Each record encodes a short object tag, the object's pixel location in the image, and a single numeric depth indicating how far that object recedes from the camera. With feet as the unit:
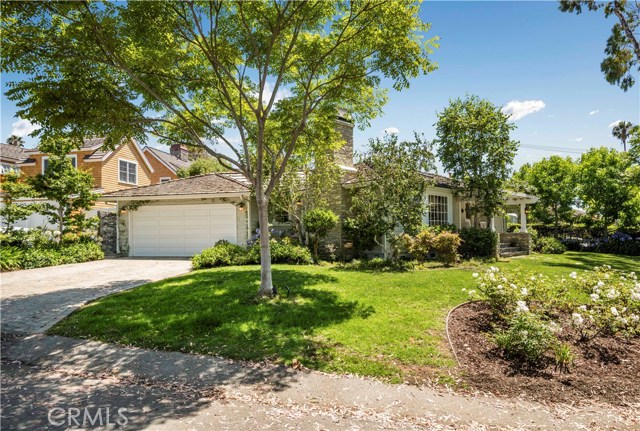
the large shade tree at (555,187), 73.46
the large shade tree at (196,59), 21.79
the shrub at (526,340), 15.56
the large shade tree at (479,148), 51.80
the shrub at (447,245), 40.88
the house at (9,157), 82.17
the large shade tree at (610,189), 68.39
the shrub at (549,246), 63.67
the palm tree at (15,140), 140.26
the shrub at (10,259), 40.75
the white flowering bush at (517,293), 20.24
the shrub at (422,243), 40.19
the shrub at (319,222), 44.09
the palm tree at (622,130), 174.60
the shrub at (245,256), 41.65
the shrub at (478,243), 49.52
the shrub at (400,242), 40.04
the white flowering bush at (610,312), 17.70
